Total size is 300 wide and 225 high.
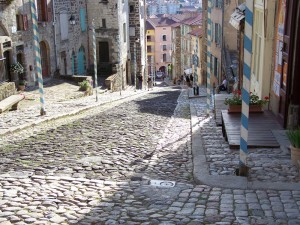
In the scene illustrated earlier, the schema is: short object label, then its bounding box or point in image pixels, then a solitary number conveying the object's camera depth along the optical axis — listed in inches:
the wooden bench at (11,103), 501.5
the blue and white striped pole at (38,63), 458.0
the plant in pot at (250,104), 378.3
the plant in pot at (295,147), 242.6
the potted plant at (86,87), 818.2
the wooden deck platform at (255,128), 298.7
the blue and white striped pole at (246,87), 227.0
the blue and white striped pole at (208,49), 466.0
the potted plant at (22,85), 796.0
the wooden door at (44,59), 1005.2
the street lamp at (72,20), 1119.0
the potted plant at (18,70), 798.5
